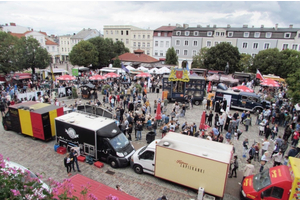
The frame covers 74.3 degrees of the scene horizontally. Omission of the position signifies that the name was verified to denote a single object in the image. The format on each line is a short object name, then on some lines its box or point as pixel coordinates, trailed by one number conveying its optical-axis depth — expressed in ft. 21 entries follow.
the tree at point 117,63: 146.20
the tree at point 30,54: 104.47
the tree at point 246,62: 126.93
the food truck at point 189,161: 26.94
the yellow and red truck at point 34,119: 43.04
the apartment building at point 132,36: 201.16
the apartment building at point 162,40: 188.65
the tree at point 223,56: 124.98
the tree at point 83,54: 138.92
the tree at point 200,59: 135.09
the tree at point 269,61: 113.68
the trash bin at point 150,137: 43.24
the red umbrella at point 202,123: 47.85
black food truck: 35.37
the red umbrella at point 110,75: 90.84
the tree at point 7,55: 99.96
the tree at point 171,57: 155.46
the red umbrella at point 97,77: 88.51
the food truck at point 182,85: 72.64
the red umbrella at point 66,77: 82.95
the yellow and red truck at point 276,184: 23.59
